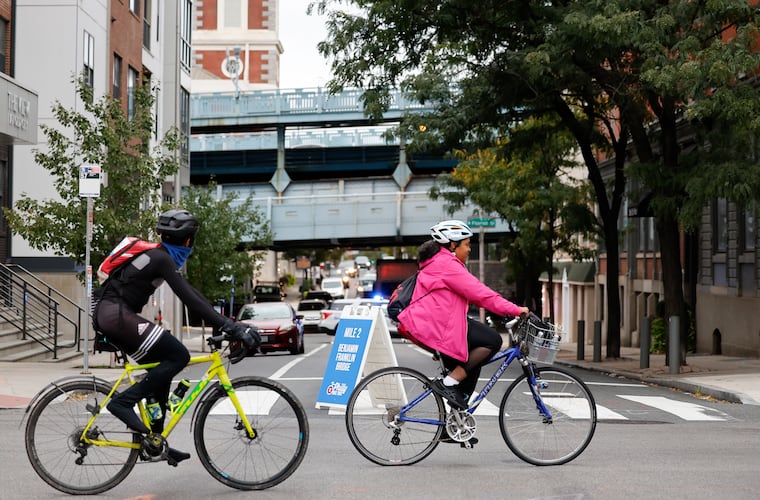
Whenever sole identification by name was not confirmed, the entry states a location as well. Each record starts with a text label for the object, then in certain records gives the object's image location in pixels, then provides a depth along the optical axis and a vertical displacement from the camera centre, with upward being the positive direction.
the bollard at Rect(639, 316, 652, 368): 22.69 -1.02
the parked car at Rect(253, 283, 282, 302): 64.31 -0.47
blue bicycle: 8.82 -0.91
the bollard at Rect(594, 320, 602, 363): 27.38 -1.24
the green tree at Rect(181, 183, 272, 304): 37.91 +1.02
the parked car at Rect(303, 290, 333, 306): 67.81 -0.60
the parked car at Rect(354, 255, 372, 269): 124.50 +2.27
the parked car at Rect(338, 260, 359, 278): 153.49 +2.25
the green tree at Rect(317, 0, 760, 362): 19.80 +3.87
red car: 30.08 -0.98
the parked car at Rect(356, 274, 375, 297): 71.55 -0.18
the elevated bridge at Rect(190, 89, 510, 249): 64.06 +7.21
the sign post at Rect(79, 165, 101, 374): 19.41 +1.45
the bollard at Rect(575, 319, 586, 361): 29.27 -1.28
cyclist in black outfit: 7.63 -0.24
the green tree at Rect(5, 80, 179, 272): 23.31 +1.79
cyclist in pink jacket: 8.79 -0.26
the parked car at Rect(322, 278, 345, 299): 84.32 -0.11
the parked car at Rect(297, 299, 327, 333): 57.19 -1.28
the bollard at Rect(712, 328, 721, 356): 30.98 -1.35
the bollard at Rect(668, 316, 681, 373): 20.91 -0.97
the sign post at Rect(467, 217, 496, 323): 39.97 +2.06
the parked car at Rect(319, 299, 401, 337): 50.25 -1.40
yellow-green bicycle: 7.70 -0.93
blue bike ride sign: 13.34 -0.74
